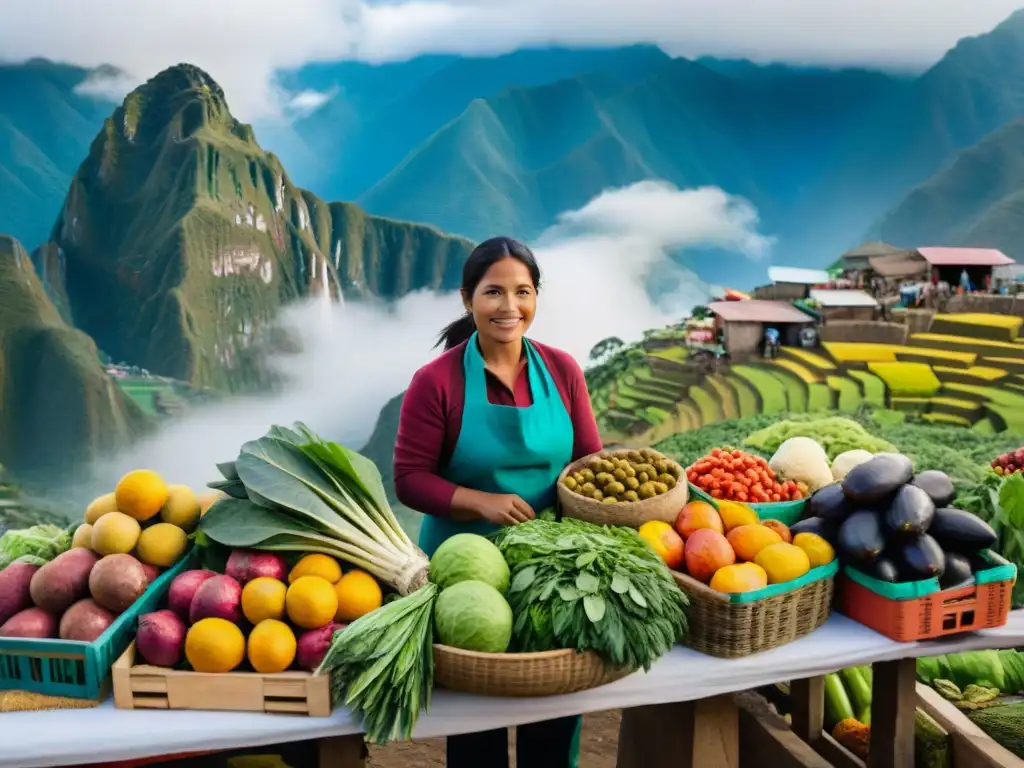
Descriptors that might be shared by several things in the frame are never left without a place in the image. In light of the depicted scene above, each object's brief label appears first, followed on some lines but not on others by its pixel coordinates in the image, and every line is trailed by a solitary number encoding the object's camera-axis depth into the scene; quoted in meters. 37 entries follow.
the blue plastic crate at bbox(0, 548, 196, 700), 1.63
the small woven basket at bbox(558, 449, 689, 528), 2.07
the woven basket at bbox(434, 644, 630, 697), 1.62
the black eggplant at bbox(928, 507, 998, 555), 2.07
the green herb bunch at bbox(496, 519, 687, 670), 1.64
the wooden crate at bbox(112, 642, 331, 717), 1.62
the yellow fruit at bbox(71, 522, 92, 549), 1.93
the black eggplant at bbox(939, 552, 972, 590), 2.04
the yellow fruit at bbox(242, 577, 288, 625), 1.69
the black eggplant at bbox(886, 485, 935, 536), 2.00
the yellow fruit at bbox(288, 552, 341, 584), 1.79
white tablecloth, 1.56
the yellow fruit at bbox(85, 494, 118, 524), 1.95
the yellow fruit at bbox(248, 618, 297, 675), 1.62
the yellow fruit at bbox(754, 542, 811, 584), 1.92
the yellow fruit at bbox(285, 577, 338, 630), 1.67
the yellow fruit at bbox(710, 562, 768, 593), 1.84
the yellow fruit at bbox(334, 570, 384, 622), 1.75
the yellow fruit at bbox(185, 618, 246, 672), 1.62
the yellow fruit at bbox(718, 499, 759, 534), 2.17
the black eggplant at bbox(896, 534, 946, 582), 1.98
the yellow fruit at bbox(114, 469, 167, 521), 1.91
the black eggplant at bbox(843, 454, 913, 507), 2.05
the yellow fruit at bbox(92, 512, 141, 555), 1.85
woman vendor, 2.20
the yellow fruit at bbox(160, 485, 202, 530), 1.97
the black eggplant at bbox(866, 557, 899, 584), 2.00
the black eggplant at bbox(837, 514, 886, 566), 2.02
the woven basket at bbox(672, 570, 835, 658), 1.84
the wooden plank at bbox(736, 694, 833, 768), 2.38
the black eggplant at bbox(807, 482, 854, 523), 2.15
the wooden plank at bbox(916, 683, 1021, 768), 2.33
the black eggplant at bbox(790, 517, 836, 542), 2.16
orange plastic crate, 1.98
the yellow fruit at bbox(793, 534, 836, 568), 2.05
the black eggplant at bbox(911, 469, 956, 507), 2.13
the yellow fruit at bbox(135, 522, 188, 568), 1.90
